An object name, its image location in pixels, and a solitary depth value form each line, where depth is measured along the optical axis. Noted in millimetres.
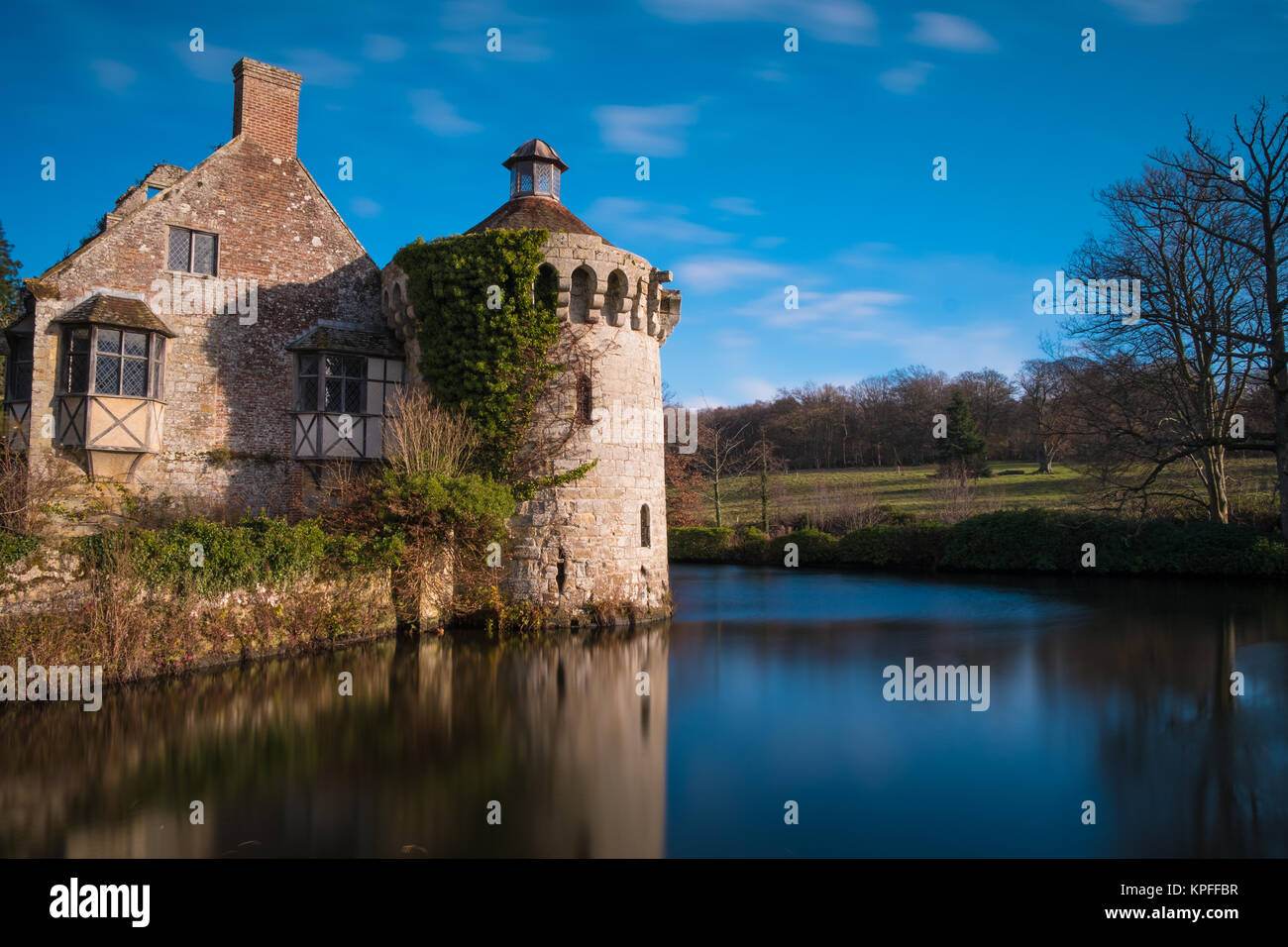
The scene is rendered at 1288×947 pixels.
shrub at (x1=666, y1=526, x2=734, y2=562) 31406
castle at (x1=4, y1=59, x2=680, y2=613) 13258
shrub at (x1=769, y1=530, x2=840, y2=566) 29609
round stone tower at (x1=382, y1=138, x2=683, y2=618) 13906
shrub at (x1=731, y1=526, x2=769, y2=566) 30359
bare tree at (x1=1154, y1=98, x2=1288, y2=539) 17344
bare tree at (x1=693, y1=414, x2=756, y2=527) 35844
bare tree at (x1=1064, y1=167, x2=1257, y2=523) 19875
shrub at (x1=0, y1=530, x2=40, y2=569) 9398
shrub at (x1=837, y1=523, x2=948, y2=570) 27281
